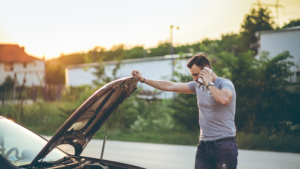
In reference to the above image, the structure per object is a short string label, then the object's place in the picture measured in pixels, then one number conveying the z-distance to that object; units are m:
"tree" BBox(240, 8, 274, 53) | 41.44
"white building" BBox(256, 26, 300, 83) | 14.70
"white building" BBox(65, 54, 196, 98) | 36.56
